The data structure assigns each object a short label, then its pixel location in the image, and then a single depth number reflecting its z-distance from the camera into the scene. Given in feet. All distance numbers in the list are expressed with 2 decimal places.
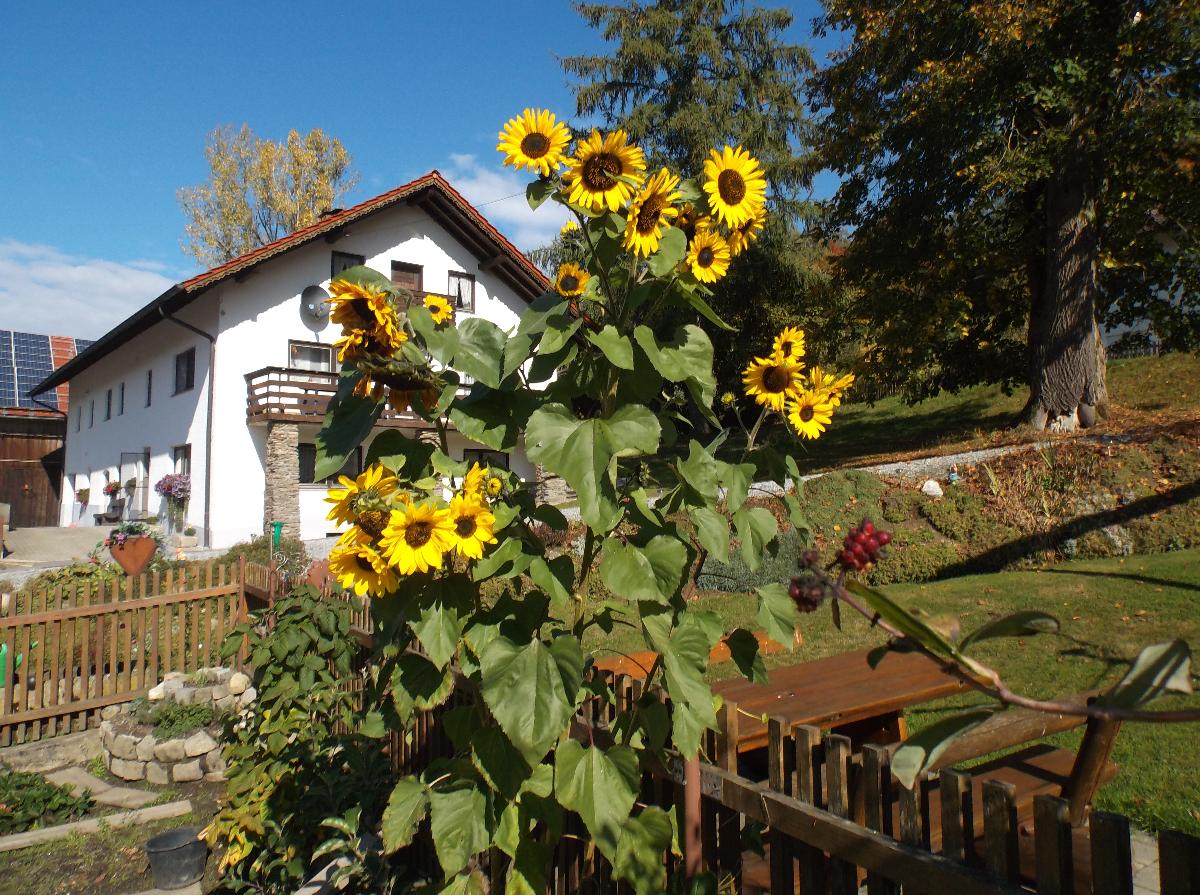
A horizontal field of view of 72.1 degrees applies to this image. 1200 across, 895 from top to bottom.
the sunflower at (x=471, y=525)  5.32
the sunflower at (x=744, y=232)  5.83
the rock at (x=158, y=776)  17.72
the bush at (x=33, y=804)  15.37
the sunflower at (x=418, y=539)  5.24
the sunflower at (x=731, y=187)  5.64
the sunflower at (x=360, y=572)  5.43
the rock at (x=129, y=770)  17.92
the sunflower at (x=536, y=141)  5.46
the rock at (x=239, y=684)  20.97
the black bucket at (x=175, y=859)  12.77
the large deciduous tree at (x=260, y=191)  91.25
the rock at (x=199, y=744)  18.11
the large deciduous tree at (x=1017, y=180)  36.11
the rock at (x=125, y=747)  18.10
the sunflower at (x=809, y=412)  6.18
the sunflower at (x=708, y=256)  5.57
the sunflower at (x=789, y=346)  6.35
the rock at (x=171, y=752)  17.85
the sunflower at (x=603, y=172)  5.28
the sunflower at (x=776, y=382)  6.25
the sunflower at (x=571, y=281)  5.61
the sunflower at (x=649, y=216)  5.19
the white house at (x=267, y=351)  54.39
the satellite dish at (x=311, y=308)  57.93
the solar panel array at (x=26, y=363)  88.33
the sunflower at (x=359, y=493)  5.31
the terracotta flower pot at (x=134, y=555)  34.53
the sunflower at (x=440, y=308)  6.40
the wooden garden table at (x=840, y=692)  9.50
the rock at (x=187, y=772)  17.83
